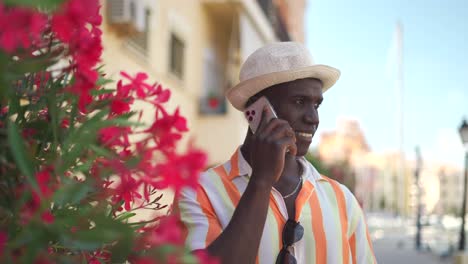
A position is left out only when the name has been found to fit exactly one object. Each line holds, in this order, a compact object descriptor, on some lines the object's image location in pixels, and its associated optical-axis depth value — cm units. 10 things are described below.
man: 153
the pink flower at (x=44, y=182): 87
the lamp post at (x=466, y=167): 1172
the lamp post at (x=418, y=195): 2000
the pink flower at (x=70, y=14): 80
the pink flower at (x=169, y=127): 101
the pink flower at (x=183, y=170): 82
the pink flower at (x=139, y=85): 124
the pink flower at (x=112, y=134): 98
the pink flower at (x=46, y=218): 83
